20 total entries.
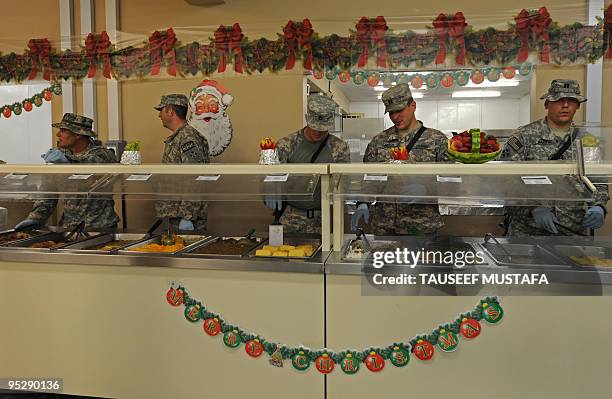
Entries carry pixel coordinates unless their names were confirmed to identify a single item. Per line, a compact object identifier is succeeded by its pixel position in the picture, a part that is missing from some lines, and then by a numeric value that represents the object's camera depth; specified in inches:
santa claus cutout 151.5
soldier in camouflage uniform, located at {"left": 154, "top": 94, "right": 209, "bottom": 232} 123.0
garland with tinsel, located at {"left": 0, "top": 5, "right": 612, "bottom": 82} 132.6
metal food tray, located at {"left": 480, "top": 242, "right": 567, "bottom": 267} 83.2
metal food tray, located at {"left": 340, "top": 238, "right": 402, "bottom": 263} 87.3
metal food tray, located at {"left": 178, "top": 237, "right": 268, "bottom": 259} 90.0
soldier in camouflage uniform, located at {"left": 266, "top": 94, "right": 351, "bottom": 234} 121.9
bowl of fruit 85.7
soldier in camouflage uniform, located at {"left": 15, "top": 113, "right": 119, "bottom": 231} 128.6
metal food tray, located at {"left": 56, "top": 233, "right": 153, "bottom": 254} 96.7
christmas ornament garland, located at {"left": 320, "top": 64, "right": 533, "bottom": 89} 137.2
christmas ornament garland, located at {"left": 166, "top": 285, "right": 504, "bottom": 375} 79.7
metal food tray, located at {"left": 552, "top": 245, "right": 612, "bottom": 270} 87.7
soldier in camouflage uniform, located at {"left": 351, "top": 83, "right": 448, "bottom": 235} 116.6
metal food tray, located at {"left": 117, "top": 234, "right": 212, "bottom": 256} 92.4
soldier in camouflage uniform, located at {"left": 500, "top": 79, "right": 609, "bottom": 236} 109.1
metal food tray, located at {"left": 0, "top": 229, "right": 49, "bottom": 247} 113.1
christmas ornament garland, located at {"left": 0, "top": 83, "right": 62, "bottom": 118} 170.1
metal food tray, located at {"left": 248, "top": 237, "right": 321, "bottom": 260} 91.1
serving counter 78.4
